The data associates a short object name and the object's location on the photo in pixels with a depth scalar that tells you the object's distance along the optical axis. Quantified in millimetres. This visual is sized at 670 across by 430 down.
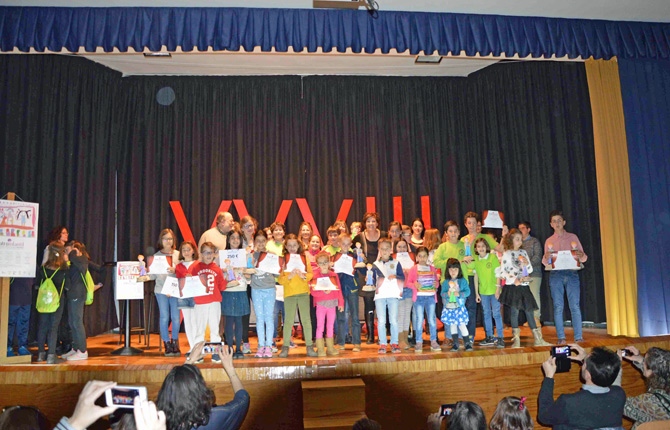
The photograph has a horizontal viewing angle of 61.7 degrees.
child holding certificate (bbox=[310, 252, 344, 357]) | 6312
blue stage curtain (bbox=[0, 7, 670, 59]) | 6363
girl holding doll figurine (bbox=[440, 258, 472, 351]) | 6430
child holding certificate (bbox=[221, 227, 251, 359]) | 6340
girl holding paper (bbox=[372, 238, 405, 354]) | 6418
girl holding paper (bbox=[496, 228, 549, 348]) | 6422
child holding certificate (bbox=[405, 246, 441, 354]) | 6547
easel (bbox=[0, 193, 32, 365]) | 6074
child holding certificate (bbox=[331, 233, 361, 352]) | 6578
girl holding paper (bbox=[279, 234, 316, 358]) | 6352
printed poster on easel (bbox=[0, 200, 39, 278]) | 6312
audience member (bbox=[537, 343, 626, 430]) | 3318
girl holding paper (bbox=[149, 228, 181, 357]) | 6605
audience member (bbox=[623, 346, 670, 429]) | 3363
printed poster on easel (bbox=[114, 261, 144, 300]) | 6957
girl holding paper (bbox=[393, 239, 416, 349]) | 6590
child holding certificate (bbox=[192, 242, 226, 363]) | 6227
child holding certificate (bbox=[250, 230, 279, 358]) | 6352
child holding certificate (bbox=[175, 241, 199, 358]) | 6332
